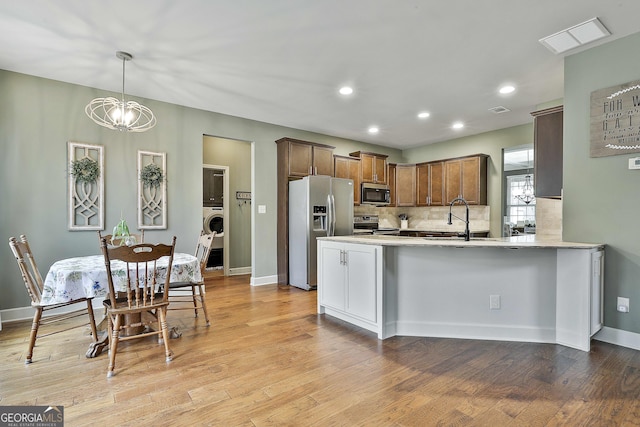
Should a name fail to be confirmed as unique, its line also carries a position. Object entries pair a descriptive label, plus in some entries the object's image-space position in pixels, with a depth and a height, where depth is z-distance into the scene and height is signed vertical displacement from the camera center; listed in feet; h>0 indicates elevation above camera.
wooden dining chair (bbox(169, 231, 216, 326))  10.58 -2.52
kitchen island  8.73 -2.27
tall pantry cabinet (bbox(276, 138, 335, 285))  17.49 +2.23
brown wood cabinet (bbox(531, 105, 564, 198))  10.96 +2.06
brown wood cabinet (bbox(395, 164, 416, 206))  22.45 +1.86
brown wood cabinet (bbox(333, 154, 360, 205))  19.66 +2.61
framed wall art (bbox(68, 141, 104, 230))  12.34 +1.00
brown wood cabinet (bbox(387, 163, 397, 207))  22.72 +2.07
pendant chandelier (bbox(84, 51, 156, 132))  9.99 +3.10
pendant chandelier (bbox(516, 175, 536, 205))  17.62 +1.07
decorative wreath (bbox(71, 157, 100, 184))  12.33 +1.62
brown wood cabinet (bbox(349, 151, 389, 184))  20.97 +2.99
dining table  8.04 -1.78
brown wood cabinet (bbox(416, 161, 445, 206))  20.85 +1.83
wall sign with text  8.82 +2.58
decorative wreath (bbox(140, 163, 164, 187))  13.85 +1.57
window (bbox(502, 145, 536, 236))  18.25 +1.24
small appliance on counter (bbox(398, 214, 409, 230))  23.67 -0.73
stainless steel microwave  20.92 +1.13
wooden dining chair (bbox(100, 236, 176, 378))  7.55 -1.91
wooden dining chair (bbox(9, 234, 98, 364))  7.99 -2.25
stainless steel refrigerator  16.43 -0.36
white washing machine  19.98 -1.41
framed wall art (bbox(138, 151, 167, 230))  13.80 +0.94
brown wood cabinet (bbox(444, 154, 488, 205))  18.85 +1.97
